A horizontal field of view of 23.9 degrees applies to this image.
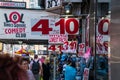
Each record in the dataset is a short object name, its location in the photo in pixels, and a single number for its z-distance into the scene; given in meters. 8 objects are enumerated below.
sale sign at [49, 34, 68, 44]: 15.83
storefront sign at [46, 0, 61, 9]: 13.82
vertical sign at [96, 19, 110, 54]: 10.05
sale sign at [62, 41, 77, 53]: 14.52
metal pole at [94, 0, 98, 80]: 9.80
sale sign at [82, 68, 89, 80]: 9.79
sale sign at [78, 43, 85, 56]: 12.01
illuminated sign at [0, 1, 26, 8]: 18.55
